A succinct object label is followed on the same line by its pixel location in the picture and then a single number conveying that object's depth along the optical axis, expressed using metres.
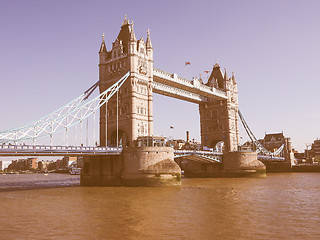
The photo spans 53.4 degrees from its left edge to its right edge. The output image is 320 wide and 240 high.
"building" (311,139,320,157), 161.35
